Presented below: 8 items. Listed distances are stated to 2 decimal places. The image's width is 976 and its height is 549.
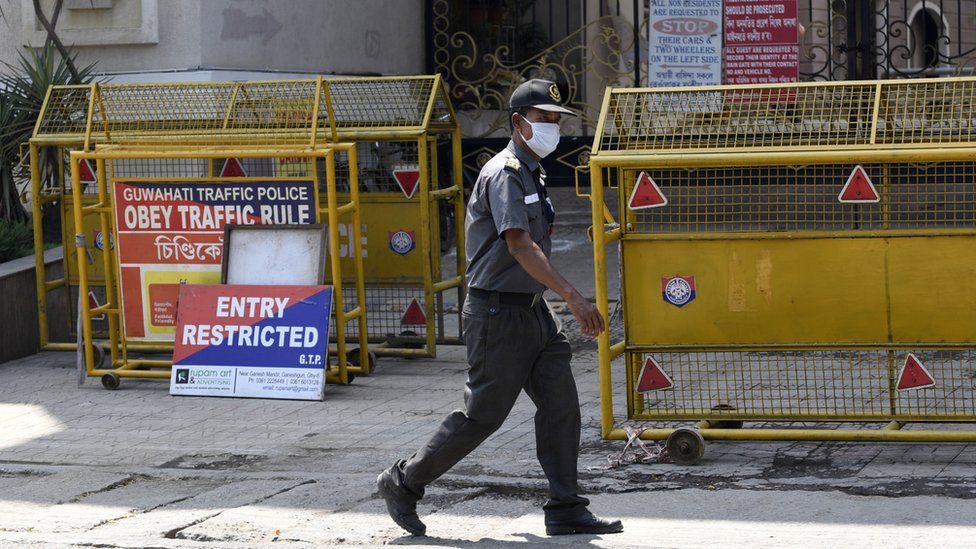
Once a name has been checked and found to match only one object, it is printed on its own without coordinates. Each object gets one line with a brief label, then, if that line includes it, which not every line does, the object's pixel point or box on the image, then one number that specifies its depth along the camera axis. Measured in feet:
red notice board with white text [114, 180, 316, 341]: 63.26
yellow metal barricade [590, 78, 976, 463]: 44.60
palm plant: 77.87
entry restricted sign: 59.98
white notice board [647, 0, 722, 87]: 86.84
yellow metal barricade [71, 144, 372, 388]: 62.54
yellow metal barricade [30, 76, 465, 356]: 65.67
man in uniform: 37.27
